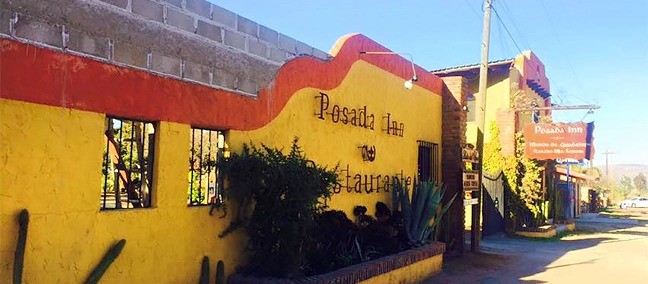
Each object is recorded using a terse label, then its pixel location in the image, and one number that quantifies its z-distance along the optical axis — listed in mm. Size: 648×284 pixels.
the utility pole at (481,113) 12266
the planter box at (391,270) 6184
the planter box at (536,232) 16891
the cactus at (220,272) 6055
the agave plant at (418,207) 9633
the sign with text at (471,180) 11656
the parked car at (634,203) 54250
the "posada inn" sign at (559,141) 16859
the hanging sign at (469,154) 12055
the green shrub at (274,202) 6027
